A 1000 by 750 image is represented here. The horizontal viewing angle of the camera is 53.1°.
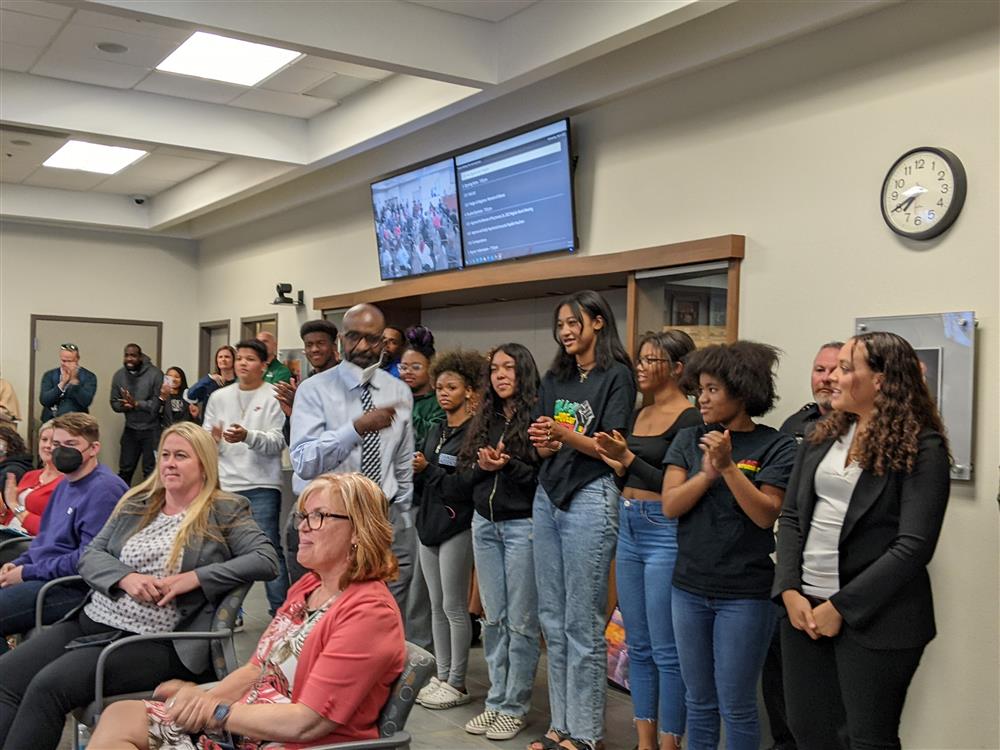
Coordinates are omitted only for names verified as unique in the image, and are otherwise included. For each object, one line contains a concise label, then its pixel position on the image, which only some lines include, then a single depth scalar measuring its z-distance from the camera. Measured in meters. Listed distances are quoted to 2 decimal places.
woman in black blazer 2.41
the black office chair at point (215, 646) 2.79
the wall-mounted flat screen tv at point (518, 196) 5.43
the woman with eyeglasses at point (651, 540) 3.38
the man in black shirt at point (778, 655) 3.66
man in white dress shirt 3.57
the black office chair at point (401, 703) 2.23
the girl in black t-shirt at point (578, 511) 3.51
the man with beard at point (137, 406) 9.88
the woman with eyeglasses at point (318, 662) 2.18
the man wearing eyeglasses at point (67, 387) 9.65
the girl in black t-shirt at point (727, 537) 2.92
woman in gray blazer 2.85
